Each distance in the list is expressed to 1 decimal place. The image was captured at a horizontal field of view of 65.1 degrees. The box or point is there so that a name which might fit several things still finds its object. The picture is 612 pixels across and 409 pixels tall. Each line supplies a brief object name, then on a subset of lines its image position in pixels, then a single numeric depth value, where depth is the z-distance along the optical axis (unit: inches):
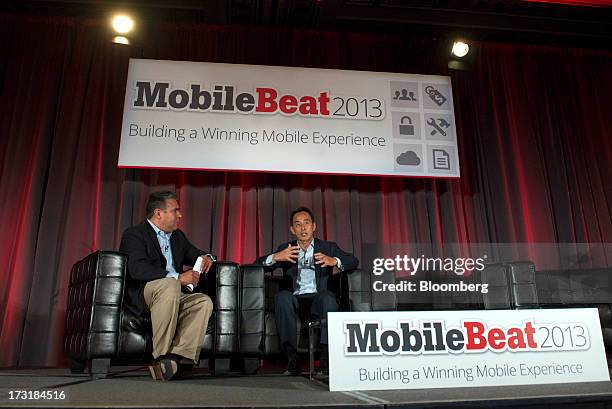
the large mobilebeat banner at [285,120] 127.6
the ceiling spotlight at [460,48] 145.6
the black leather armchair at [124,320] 78.1
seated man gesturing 88.2
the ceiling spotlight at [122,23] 132.3
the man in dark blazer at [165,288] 74.8
